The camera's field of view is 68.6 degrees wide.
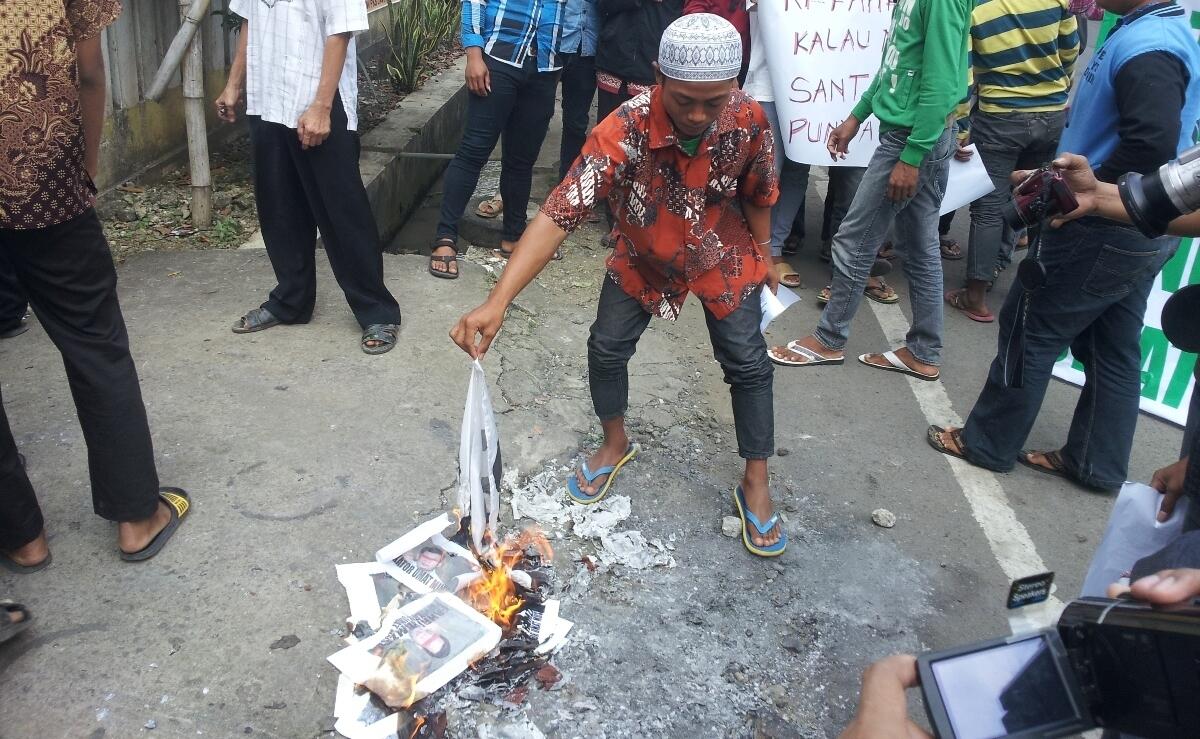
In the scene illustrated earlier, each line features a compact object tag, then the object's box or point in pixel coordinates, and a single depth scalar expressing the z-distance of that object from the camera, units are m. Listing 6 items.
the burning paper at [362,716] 2.13
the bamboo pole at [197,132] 4.60
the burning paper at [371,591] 2.48
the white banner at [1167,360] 4.12
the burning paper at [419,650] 2.22
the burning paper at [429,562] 2.61
